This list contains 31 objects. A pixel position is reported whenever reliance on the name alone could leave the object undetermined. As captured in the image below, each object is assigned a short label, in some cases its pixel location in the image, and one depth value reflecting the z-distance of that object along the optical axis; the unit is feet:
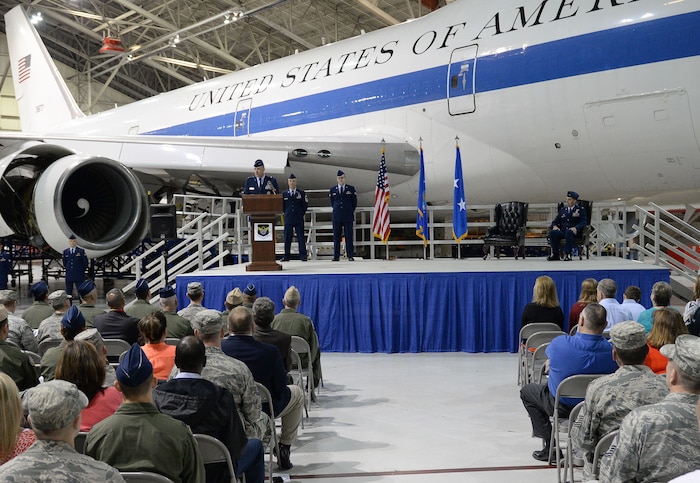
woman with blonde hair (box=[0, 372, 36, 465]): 6.74
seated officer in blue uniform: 29.81
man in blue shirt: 12.46
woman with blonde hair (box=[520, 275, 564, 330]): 20.24
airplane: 27.17
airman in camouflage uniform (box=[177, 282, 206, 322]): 19.34
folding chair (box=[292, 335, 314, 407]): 17.47
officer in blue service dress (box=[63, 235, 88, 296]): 32.48
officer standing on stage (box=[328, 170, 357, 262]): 32.96
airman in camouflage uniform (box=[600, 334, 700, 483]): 7.35
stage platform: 26.35
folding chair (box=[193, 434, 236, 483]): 8.93
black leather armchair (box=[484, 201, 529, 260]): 32.48
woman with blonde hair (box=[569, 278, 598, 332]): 19.57
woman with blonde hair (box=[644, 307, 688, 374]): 12.58
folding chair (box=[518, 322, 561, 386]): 19.29
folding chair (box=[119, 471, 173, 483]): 7.36
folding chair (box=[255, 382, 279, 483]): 12.18
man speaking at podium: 30.89
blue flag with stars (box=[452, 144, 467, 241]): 32.07
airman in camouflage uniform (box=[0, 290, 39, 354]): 16.28
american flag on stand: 33.47
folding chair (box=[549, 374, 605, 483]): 11.80
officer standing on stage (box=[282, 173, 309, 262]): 32.63
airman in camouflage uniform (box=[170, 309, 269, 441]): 10.82
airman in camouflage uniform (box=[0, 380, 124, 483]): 6.20
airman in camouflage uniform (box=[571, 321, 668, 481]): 9.91
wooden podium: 28.02
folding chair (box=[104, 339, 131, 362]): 15.75
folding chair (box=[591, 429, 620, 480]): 9.23
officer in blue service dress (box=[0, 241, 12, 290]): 40.34
